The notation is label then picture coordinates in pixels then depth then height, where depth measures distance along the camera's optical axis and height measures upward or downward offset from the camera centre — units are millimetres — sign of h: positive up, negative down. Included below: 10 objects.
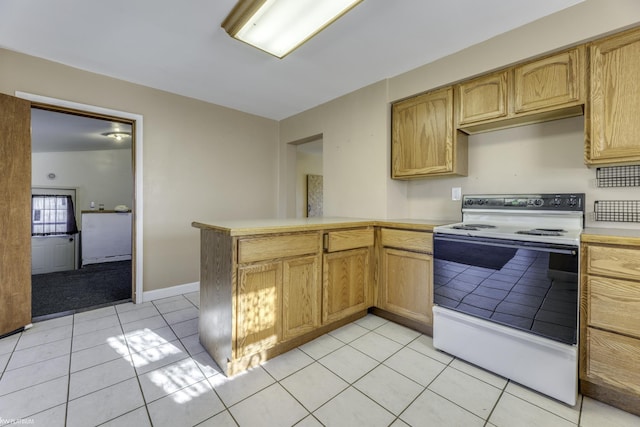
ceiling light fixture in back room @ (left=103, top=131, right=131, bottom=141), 4406 +1264
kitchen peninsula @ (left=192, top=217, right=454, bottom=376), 1751 -523
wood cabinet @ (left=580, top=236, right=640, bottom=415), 1402 -602
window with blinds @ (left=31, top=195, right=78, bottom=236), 5203 -80
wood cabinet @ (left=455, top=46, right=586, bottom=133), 1824 +873
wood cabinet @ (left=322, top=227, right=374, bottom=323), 2232 -531
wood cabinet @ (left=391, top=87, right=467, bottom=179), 2434 +684
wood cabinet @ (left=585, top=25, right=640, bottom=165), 1625 +673
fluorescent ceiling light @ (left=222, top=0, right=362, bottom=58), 1635 +1242
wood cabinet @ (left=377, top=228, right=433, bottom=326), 2201 -540
